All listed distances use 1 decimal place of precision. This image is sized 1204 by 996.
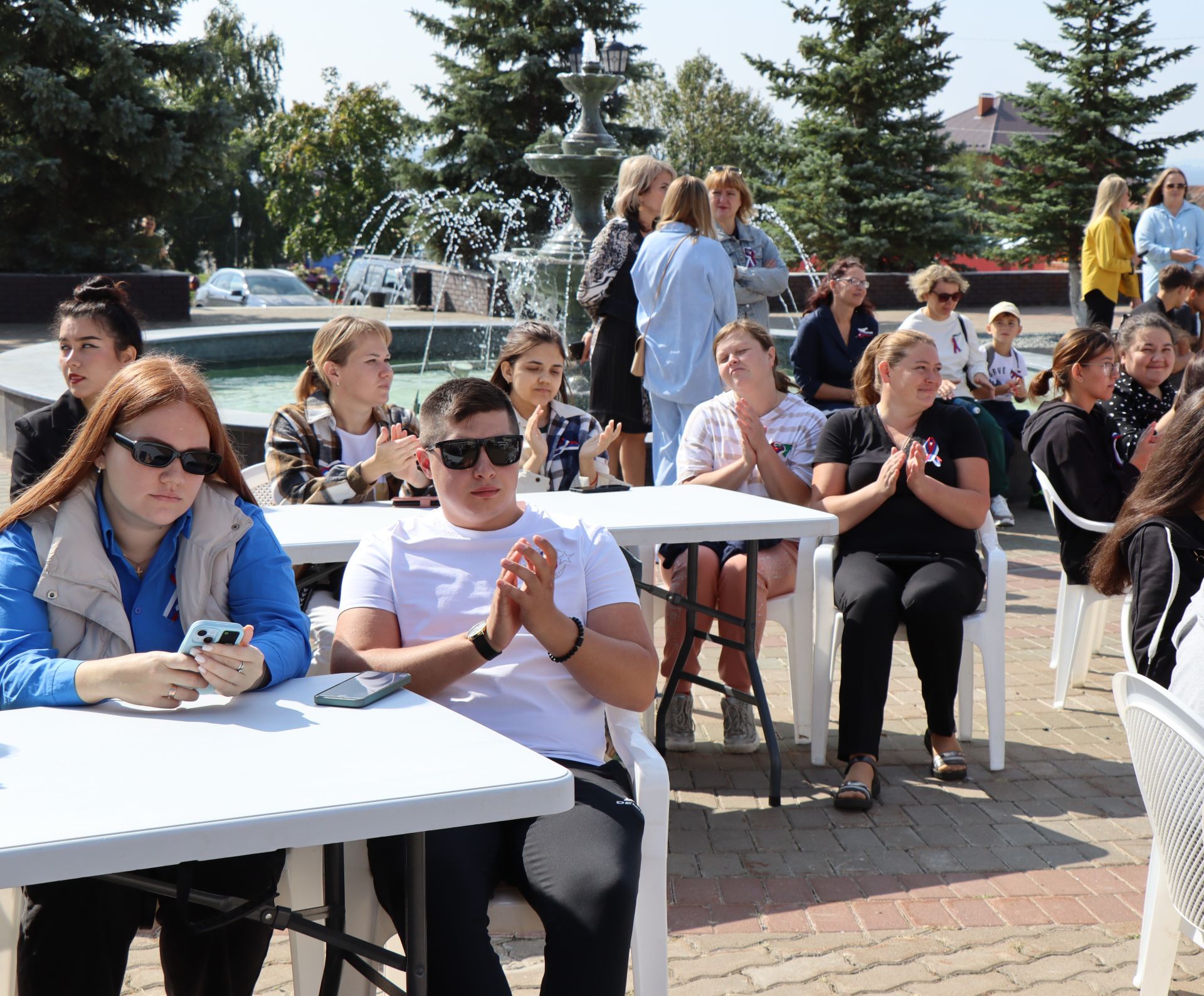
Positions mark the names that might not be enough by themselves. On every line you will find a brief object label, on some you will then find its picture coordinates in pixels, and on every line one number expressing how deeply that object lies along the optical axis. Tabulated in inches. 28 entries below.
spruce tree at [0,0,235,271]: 826.8
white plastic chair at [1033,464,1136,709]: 193.6
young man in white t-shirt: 87.2
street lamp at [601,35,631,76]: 470.9
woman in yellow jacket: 453.1
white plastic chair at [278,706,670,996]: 93.6
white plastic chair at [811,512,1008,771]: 166.6
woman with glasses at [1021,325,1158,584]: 192.1
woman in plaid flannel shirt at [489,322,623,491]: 183.3
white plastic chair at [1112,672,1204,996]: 88.9
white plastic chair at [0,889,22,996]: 90.9
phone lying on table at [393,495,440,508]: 158.6
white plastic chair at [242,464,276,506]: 173.0
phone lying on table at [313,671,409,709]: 87.3
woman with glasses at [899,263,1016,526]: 301.3
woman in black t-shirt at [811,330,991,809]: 161.6
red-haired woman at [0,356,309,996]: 85.0
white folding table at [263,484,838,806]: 139.7
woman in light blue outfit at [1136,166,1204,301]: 447.5
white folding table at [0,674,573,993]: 64.6
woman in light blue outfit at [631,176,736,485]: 237.8
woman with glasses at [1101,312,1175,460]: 219.0
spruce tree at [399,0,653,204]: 1048.2
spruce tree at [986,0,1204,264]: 928.9
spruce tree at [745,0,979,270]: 986.1
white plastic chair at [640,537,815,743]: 176.2
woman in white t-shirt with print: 175.9
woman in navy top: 281.9
